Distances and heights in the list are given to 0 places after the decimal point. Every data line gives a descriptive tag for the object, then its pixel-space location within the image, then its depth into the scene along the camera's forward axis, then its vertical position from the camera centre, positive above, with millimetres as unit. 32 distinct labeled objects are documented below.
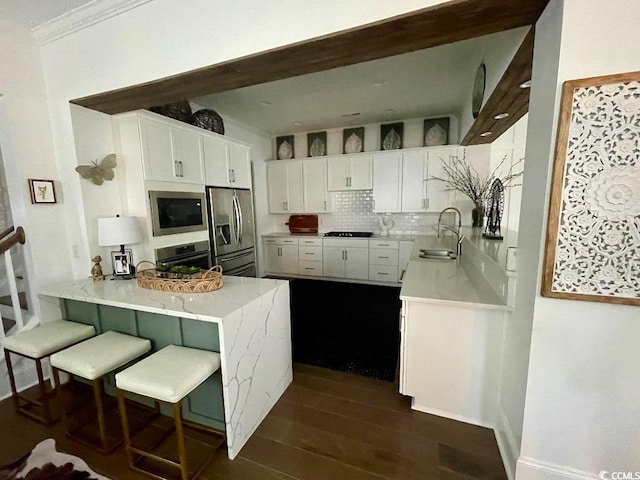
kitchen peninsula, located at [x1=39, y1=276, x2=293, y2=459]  1473 -775
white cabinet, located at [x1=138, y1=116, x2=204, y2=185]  2482 +515
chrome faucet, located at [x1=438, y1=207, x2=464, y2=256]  3002 -480
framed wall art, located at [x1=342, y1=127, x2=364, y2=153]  4672 +1065
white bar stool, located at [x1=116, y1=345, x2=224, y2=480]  1264 -827
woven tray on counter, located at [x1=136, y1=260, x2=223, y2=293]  1780 -515
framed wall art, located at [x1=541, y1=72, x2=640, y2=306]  1000 +16
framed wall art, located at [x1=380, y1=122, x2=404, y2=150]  4445 +1078
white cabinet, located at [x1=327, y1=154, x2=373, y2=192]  4473 +497
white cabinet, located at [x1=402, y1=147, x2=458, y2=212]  4066 +326
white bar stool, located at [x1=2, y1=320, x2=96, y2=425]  1706 -873
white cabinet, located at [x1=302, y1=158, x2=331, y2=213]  4715 +295
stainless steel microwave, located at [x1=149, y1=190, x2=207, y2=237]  2566 -71
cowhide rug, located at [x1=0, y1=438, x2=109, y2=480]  1411 -1377
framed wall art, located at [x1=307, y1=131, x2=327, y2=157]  4906 +1062
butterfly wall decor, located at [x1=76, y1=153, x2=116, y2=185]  2184 +293
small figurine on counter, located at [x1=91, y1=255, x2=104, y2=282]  2201 -514
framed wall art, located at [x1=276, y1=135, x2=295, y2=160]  5109 +1029
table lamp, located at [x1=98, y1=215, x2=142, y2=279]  2123 -240
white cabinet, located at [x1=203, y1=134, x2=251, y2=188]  3164 +519
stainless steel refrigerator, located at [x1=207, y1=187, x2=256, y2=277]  3287 -332
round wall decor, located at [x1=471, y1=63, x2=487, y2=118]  2275 +991
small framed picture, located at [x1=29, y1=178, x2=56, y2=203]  2038 +123
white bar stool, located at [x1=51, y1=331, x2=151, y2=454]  1469 -848
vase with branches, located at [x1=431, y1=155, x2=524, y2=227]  3550 +332
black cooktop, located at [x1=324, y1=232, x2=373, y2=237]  4688 -546
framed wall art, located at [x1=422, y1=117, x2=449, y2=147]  4199 +1052
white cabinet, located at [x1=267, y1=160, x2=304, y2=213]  4855 +312
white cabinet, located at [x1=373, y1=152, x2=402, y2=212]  4316 +327
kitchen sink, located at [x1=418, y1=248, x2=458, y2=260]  2902 -563
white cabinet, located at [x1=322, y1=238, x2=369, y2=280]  4504 -935
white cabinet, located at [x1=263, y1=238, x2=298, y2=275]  4930 -932
